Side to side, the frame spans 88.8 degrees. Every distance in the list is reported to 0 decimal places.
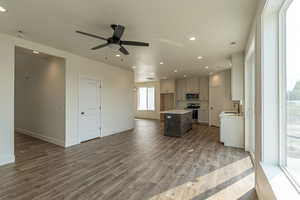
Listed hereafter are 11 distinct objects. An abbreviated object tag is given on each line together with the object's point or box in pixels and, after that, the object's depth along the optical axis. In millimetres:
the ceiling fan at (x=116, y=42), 2742
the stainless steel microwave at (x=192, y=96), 9316
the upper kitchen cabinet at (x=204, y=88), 9025
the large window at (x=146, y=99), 11453
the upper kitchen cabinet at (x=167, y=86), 10023
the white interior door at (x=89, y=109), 5106
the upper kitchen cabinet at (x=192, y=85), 9312
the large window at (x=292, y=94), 1470
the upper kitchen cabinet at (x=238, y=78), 4613
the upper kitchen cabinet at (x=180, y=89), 9828
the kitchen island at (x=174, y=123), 5895
